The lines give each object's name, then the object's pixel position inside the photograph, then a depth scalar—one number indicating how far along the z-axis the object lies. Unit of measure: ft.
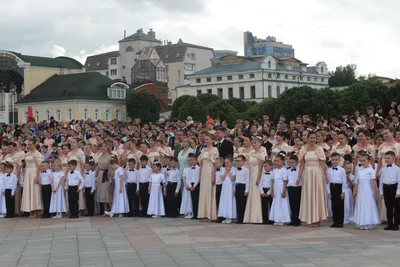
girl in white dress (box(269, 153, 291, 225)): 49.57
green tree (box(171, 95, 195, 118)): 290.56
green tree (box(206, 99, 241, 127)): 236.14
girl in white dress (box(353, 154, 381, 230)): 45.60
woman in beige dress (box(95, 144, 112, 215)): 60.08
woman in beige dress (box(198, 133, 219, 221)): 53.72
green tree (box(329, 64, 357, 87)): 445.21
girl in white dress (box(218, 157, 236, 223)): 52.16
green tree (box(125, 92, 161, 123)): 306.96
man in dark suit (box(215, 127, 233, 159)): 56.13
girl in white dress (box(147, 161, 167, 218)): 57.41
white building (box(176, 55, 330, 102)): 408.26
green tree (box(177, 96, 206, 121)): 257.34
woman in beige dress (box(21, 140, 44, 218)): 60.23
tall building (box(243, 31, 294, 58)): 548.31
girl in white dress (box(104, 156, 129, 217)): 58.85
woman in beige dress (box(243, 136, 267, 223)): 50.98
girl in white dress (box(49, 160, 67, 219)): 59.47
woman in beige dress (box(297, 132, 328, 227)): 47.80
